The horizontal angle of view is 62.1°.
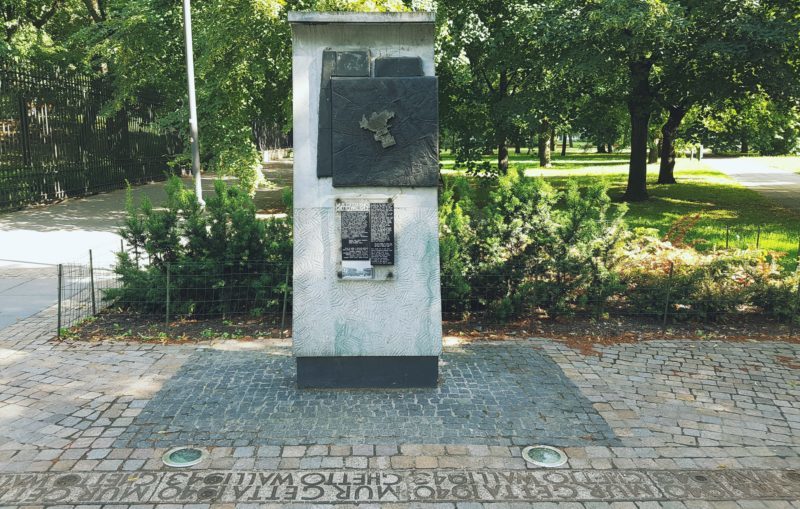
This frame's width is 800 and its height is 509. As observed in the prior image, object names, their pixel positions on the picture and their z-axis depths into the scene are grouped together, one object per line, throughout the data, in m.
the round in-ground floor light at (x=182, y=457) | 5.47
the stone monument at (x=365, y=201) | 6.72
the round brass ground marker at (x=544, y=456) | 5.54
